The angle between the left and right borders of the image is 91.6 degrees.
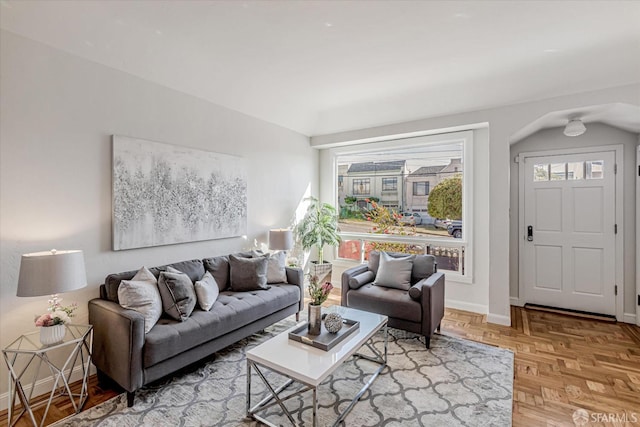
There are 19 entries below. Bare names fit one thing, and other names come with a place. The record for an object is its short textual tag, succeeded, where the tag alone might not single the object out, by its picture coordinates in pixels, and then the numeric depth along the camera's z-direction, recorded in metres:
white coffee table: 1.88
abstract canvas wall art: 2.89
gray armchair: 3.04
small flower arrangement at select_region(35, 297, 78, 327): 2.13
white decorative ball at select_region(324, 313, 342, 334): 2.36
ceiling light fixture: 3.55
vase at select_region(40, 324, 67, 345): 2.12
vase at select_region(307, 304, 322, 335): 2.39
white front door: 3.88
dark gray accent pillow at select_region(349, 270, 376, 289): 3.52
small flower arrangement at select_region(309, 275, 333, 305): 2.40
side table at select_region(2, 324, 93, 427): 2.00
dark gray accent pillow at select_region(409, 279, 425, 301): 3.06
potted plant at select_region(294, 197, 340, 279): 4.91
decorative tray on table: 2.19
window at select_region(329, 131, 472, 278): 4.39
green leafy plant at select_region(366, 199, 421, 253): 4.85
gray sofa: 2.18
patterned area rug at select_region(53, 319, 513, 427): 2.09
